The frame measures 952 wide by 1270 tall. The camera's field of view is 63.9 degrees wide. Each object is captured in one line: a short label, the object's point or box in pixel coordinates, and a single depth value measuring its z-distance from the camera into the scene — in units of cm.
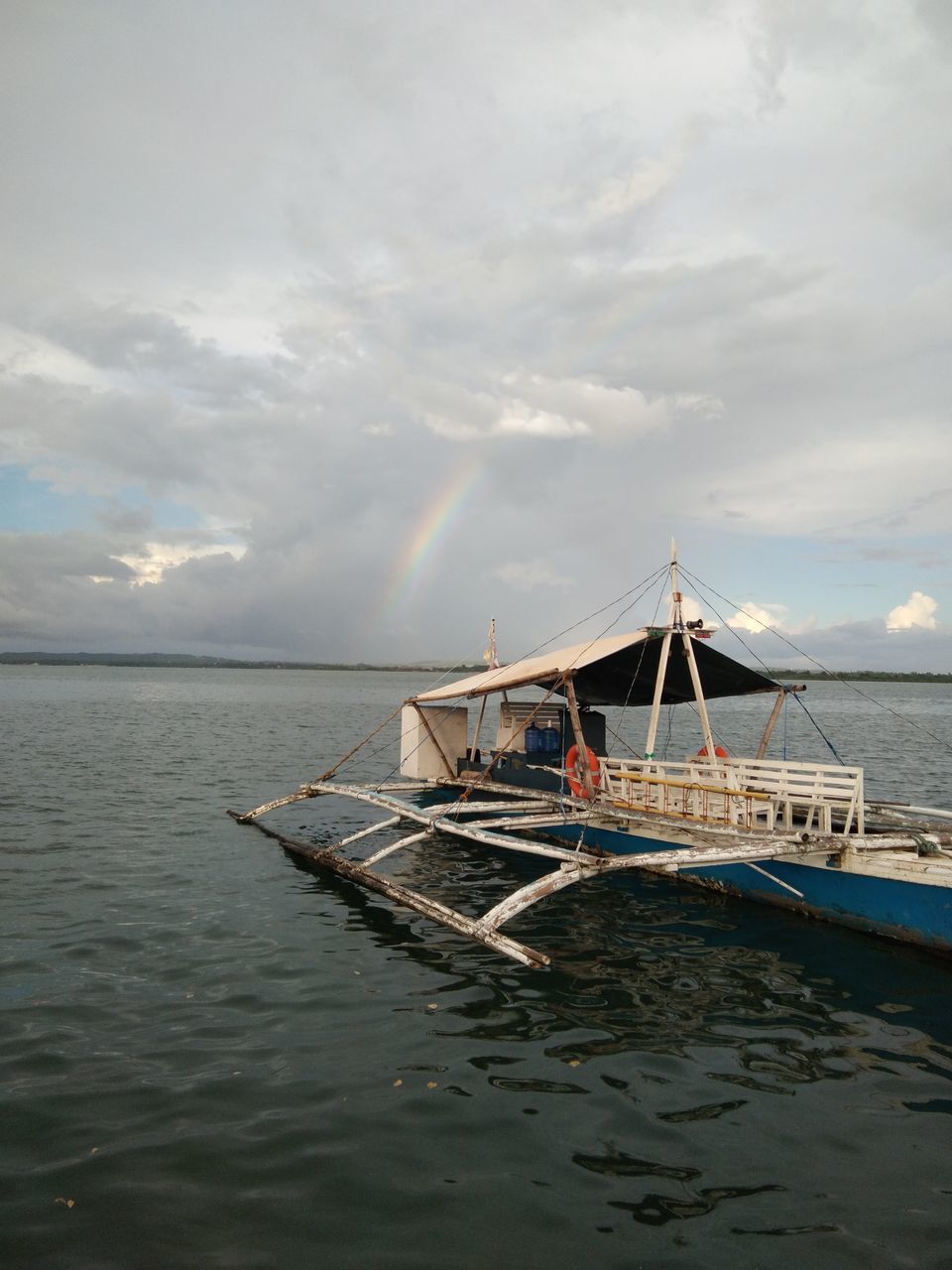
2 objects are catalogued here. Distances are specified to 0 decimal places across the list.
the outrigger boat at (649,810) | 1209
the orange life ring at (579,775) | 1802
